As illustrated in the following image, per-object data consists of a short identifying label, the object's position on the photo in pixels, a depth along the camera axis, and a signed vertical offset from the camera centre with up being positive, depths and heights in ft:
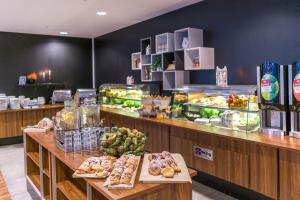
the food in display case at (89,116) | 9.23 -0.85
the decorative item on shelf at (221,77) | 12.61 +0.62
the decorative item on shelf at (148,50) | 17.19 +2.64
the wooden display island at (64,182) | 5.47 -2.33
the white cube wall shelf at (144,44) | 17.28 +3.07
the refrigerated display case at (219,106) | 10.28 -0.71
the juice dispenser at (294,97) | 8.55 -0.27
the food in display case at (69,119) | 8.88 -0.92
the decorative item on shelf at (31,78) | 22.17 +1.20
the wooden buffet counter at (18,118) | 19.69 -1.98
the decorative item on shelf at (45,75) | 23.27 +1.51
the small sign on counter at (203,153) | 10.65 -2.58
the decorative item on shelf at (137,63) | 18.67 +2.00
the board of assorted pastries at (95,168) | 6.07 -1.80
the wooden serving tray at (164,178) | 5.67 -1.89
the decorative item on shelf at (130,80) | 20.02 +0.83
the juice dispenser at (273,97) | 9.00 -0.28
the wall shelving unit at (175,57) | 13.87 +1.91
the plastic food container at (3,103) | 19.61 -0.75
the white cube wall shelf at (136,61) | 18.75 +2.16
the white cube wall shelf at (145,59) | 17.61 +2.10
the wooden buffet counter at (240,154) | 8.16 -2.37
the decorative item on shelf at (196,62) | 13.96 +1.47
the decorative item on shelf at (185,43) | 14.16 +2.55
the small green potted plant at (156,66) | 16.37 +1.54
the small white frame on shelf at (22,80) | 21.83 +1.03
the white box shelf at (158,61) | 16.24 +1.87
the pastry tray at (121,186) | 5.37 -1.92
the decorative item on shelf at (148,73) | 17.49 +1.14
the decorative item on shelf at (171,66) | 15.25 +1.43
